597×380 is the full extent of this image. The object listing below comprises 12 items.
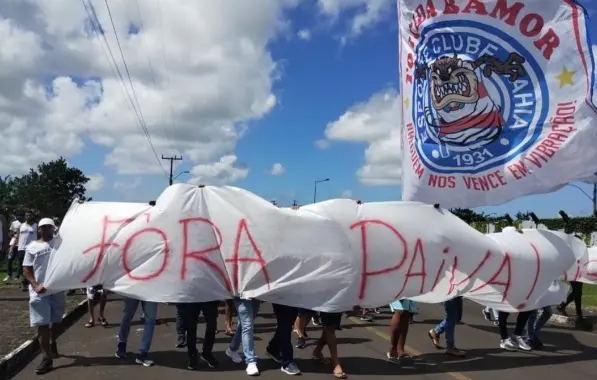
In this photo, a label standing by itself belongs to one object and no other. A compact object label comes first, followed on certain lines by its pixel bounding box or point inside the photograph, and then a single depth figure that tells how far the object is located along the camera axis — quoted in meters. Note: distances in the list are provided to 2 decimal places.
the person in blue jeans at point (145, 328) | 7.25
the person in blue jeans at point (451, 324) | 8.24
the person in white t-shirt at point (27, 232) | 12.61
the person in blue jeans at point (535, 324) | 9.02
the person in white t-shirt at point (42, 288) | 6.79
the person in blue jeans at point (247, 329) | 6.99
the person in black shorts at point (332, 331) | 7.06
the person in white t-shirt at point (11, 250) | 14.89
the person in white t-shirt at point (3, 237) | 12.55
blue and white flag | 7.57
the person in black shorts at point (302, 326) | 8.81
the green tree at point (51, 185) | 66.31
